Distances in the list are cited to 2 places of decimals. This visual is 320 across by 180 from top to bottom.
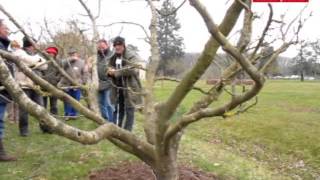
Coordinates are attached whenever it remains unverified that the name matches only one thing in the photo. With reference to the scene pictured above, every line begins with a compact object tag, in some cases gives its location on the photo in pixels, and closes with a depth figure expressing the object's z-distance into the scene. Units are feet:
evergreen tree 107.19
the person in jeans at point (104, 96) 21.61
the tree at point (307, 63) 152.22
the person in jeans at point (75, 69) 22.46
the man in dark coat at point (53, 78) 18.65
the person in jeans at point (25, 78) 17.46
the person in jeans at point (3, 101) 16.16
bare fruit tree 8.14
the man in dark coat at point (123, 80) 17.35
